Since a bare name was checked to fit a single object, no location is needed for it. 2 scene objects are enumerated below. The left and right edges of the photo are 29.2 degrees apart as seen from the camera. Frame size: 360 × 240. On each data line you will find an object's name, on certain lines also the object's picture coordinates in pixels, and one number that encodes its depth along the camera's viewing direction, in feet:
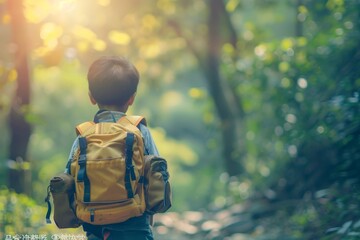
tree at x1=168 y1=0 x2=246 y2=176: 42.47
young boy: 12.65
